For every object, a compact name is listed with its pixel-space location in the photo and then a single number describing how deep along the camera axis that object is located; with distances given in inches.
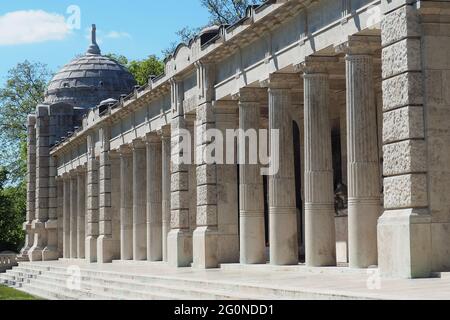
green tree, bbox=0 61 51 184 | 2861.7
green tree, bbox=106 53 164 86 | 2736.2
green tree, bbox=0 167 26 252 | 2704.2
